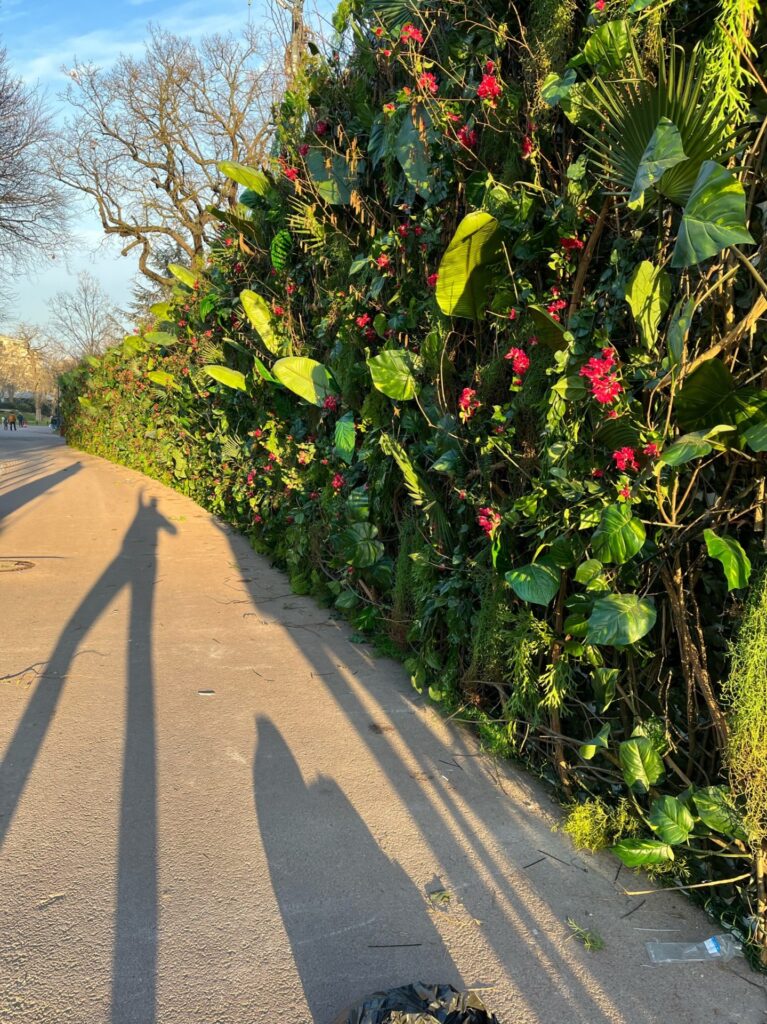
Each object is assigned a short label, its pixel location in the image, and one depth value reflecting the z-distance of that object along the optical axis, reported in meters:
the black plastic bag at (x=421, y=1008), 1.80
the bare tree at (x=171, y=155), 25.06
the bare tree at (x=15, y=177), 14.99
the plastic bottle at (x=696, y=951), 2.28
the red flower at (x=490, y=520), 3.12
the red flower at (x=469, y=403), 3.40
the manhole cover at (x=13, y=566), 7.17
